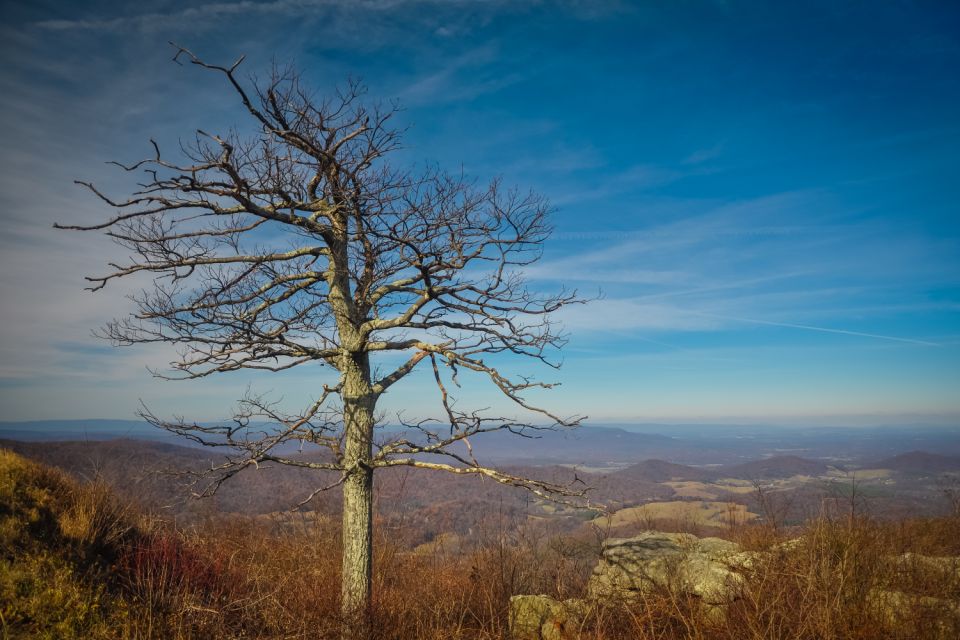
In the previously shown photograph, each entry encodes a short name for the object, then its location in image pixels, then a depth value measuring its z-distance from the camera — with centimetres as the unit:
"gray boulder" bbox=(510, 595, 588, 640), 564
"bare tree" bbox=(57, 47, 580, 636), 572
